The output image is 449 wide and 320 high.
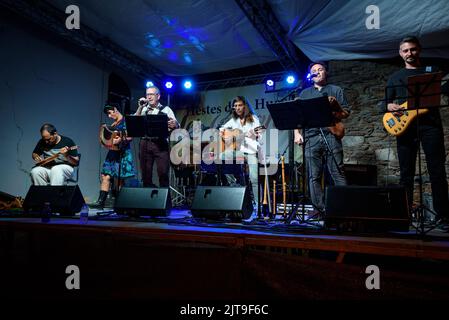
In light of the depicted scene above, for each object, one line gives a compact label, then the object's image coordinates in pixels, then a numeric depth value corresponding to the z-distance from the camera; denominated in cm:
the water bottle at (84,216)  334
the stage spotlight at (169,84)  885
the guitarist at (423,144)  335
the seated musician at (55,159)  546
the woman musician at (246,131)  466
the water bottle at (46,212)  346
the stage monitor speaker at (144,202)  359
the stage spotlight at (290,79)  774
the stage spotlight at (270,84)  796
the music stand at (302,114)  308
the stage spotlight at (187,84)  888
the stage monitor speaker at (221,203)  335
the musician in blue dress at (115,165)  601
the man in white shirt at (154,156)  475
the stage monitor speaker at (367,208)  267
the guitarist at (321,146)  384
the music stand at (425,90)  255
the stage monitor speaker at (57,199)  379
